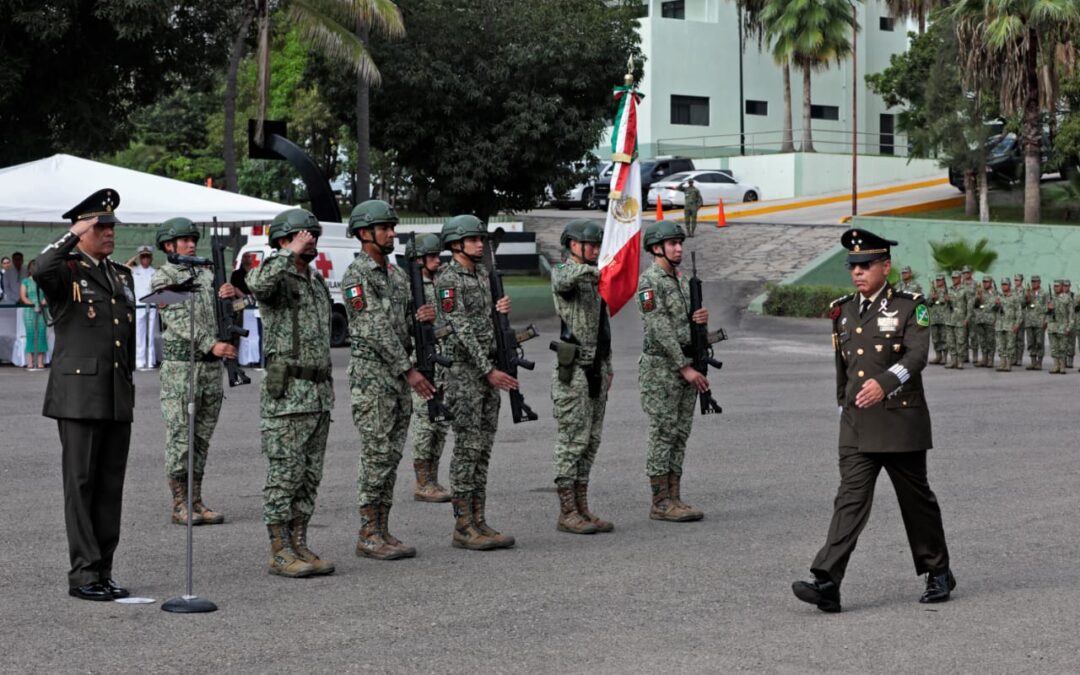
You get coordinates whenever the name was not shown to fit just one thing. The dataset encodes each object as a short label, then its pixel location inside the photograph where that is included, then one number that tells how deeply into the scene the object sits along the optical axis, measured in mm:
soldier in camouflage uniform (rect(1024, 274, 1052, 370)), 24531
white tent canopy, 21406
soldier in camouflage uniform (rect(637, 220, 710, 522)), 10413
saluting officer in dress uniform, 7949
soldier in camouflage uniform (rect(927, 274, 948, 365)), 25312
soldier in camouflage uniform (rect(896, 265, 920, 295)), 24766
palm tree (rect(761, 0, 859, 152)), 52344
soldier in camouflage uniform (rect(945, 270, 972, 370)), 24703
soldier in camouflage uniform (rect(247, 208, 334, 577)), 8445
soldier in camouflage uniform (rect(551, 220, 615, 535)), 10000
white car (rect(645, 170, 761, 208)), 49656
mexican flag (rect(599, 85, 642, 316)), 11258
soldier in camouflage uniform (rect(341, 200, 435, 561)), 8922
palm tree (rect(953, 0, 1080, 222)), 35312
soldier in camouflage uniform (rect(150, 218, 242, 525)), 10367
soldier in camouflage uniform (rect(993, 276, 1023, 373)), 24500
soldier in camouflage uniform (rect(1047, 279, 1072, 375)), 23656
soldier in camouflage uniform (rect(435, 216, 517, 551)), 9383
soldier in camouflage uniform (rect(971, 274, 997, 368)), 25016
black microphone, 8477
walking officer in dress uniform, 7809
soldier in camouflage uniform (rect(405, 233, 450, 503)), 11320
